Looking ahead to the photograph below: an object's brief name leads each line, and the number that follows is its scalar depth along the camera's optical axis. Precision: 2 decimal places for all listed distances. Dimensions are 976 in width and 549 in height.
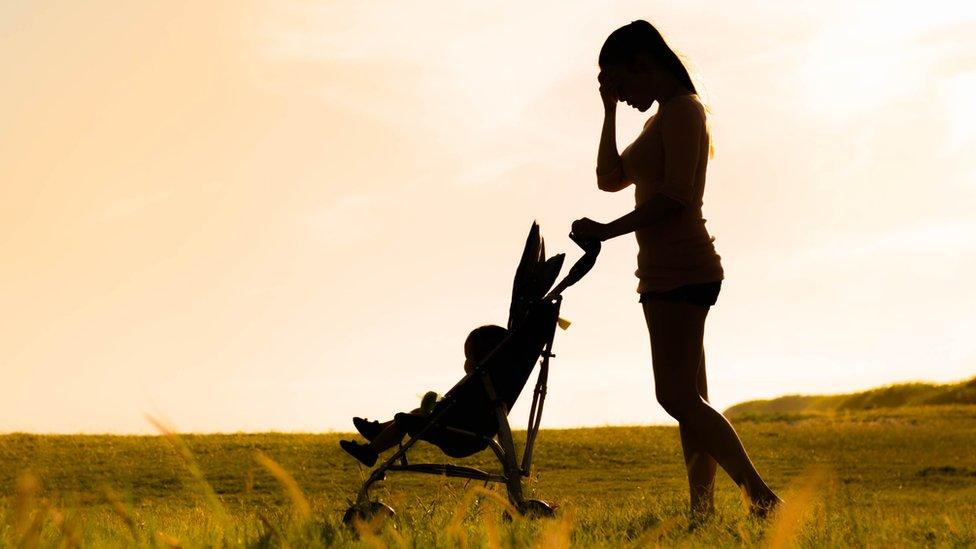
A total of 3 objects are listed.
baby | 9.66
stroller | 9.22
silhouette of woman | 9.00
